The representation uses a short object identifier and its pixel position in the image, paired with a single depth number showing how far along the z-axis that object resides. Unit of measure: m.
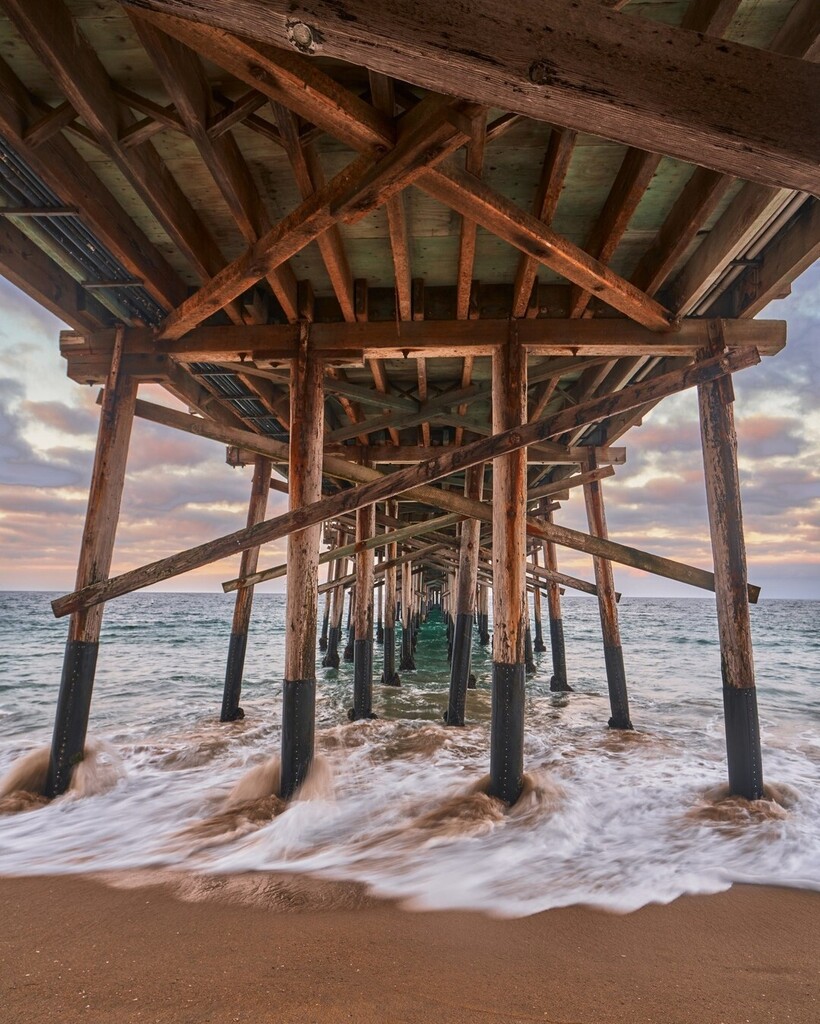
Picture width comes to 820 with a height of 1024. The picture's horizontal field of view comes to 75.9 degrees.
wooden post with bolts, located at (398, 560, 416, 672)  13.75
